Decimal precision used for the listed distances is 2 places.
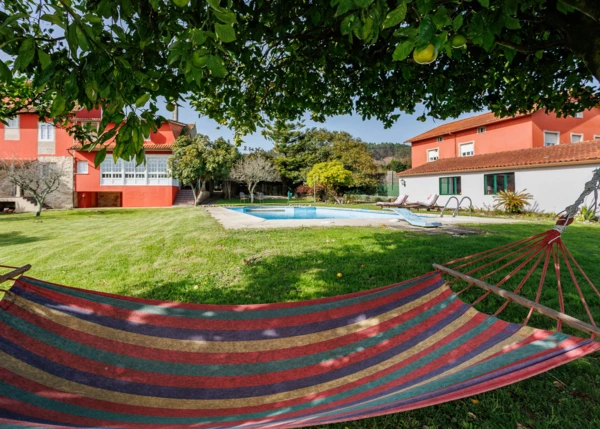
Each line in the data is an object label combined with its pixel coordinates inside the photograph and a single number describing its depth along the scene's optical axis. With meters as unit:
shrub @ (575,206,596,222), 10.13
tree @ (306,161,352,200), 22.00
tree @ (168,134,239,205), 18.31
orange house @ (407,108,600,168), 16.30
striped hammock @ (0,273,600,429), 1.35
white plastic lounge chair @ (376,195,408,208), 15.41
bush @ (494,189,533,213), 13.44
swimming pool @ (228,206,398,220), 14.74
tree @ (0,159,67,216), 13.65
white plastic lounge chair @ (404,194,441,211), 14.55
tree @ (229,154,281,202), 23.56
